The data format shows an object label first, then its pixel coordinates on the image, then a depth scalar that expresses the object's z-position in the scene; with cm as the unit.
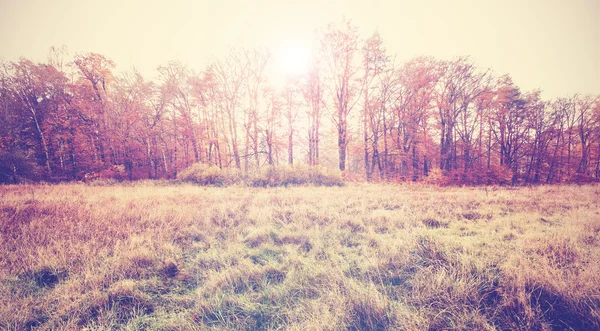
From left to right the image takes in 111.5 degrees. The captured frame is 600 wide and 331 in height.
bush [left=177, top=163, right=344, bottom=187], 1476
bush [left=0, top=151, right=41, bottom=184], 1517
